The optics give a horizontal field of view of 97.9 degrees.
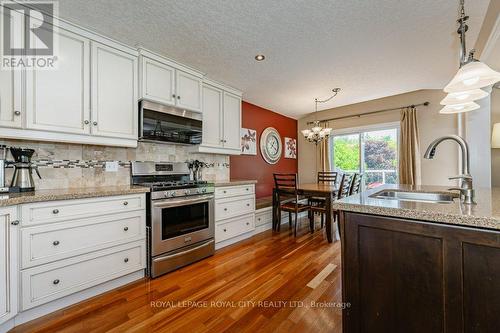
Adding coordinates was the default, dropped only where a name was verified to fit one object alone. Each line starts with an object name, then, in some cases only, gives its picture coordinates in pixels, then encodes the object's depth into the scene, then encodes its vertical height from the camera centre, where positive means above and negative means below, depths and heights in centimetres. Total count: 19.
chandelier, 381 +61
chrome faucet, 117 -5
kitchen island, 90 -47
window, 446 +30
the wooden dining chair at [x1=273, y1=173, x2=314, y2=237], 343 -50
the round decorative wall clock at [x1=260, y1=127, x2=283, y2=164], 466 +50
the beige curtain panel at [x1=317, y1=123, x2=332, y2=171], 510 +29
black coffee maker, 178 +0
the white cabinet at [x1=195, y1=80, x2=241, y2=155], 312 +74
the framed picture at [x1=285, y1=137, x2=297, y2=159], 543 +50
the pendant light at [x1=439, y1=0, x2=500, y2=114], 117 +49
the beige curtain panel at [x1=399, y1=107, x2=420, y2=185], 394 +30
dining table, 319 -42
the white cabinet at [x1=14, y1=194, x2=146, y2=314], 156 -62
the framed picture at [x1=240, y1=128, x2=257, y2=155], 418 +52
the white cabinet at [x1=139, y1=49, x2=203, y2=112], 239 +103
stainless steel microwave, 237 +53
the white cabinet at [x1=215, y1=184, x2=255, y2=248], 292 -65
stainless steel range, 220 -55
